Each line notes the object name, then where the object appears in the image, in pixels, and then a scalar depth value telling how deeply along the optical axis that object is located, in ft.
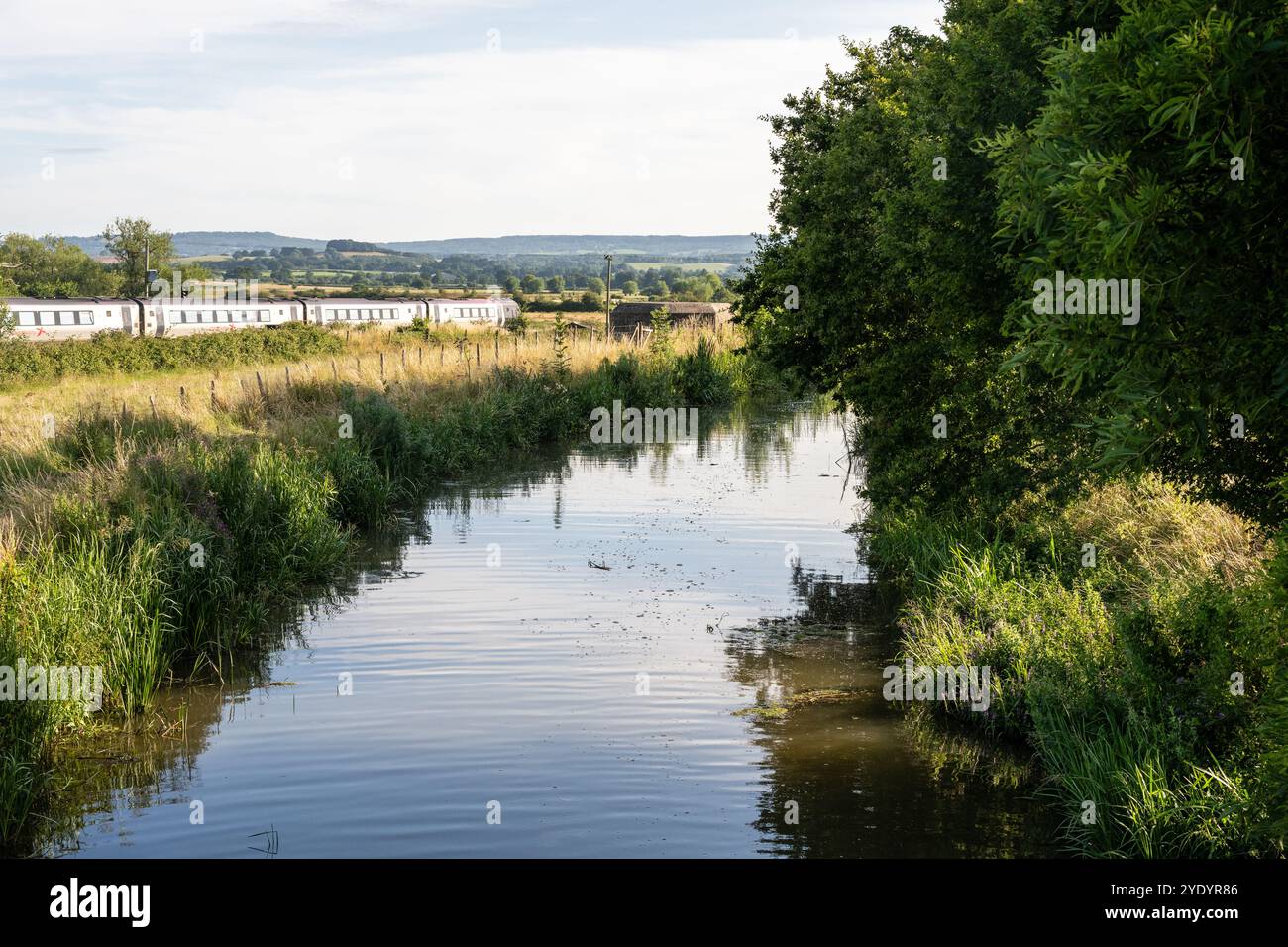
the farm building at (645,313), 251.60
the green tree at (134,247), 383.86
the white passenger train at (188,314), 202.69
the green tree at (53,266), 374.43
